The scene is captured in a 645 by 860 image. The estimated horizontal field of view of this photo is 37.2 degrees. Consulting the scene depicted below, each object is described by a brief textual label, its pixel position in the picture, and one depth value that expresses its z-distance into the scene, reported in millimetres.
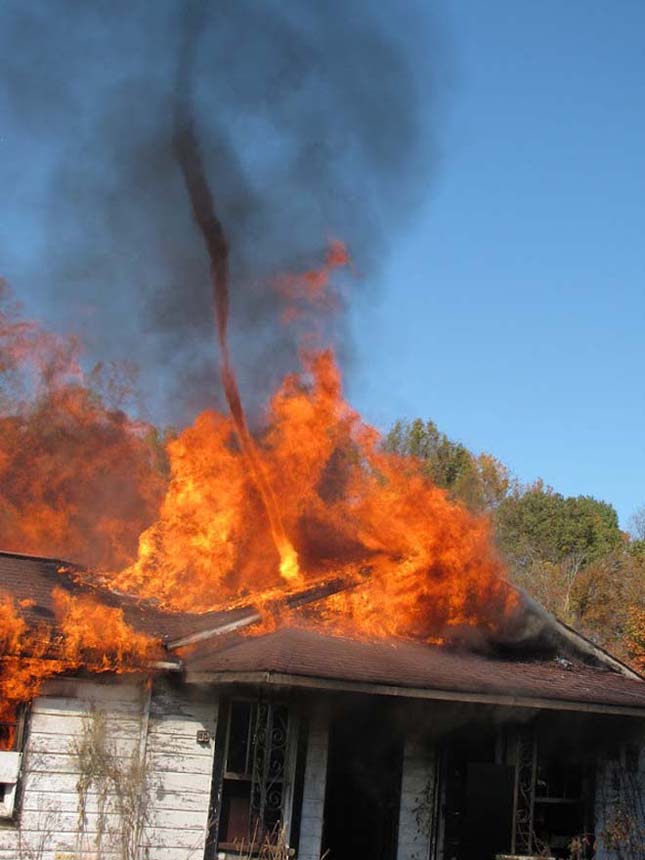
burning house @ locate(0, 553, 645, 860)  10820
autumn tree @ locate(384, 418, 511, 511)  39000
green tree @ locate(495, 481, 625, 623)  41153
